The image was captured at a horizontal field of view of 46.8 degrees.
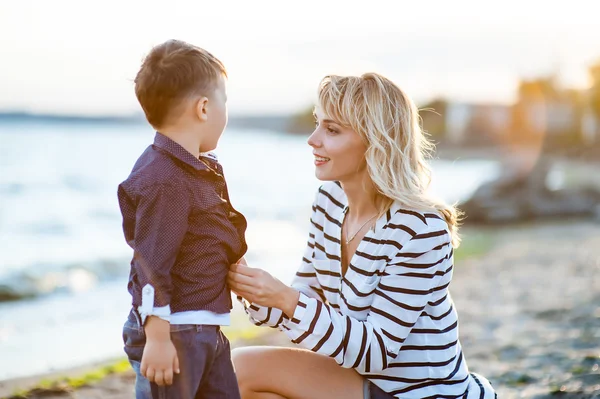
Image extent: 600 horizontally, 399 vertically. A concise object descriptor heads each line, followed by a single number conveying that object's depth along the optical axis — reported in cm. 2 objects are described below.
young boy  216
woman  258
